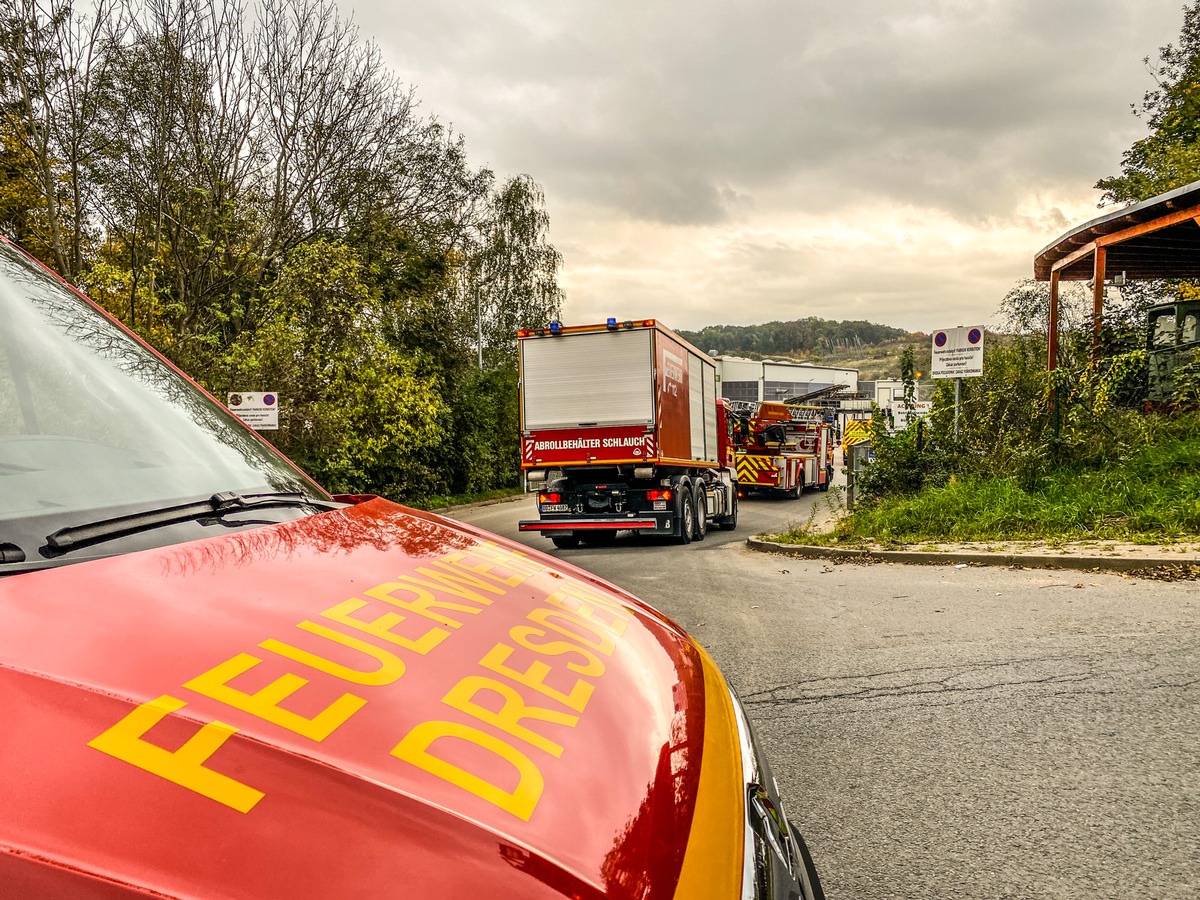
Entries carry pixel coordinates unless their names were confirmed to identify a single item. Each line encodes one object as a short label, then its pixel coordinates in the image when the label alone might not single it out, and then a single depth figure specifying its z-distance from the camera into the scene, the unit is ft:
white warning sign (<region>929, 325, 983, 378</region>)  40.42
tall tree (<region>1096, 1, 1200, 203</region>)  81.15
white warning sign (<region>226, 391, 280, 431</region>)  40.19
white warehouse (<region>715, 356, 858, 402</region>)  272.31
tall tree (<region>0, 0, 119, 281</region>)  42.55
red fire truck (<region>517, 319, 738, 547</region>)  48.32
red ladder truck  91.35
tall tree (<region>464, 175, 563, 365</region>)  130.62
